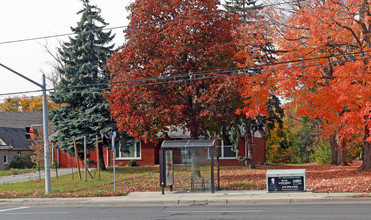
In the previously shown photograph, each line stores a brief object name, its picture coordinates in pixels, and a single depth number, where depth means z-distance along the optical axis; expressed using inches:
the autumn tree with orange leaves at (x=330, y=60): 949.8
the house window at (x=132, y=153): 1755.7
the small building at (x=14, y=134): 1879.9
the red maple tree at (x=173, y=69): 979.3
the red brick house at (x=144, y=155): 1700.3
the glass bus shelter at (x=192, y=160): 842.8
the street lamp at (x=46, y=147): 914.1
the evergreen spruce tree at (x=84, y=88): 1443.2
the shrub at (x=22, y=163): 1879.9
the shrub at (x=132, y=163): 1705.2
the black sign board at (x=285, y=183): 786.2
